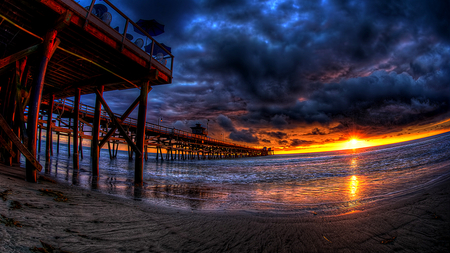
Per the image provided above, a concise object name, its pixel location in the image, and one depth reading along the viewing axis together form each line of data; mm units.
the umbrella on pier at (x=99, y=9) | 5059
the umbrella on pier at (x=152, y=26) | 8609
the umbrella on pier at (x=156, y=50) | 6923
